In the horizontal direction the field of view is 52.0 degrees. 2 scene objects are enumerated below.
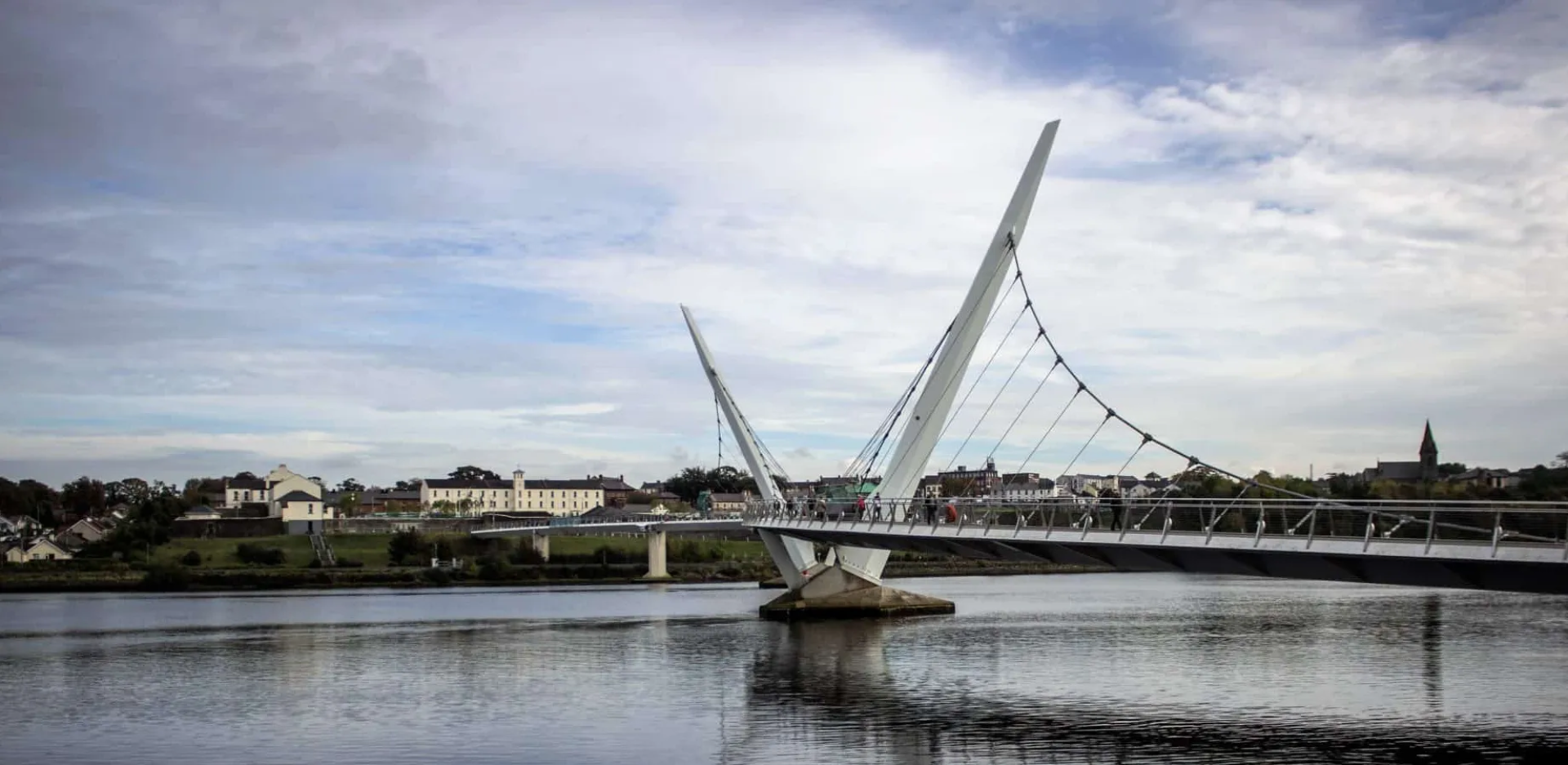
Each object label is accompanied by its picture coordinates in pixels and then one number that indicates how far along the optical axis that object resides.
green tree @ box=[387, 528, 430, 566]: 121.25
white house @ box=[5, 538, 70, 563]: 124.12
